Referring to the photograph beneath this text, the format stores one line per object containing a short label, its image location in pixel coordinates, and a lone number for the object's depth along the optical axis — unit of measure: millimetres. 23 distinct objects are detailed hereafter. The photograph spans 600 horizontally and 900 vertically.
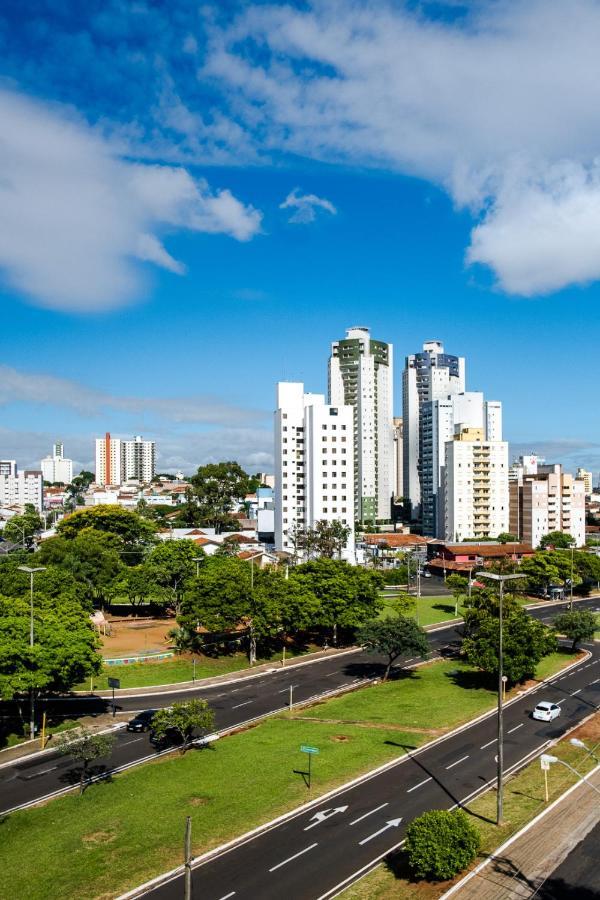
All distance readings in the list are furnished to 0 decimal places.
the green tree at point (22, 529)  154788
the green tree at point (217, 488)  171250
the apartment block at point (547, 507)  169000
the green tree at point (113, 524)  130125
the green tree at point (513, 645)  59125
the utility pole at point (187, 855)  24316
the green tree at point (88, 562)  91562
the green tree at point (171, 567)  91669
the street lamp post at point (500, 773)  33750
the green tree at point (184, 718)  44312
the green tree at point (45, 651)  46625
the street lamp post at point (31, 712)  48703
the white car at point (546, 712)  51875
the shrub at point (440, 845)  29000
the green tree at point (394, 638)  62656
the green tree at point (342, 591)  74188
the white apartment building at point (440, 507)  185500
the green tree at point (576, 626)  74188
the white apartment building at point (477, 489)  175125
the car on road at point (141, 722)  50281
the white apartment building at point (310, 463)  145875
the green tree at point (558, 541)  153375
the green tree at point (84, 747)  39469
